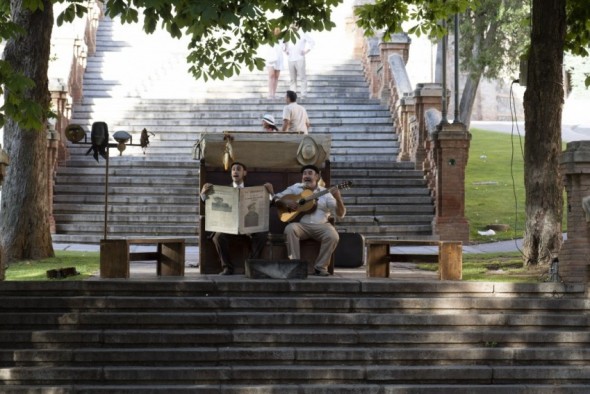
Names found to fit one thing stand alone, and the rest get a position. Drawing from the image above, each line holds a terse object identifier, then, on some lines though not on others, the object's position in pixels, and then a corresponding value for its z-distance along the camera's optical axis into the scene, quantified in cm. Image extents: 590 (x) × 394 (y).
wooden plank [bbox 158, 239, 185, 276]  1639
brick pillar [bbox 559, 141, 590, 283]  1527
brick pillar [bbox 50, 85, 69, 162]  2653
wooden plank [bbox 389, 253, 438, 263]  1612
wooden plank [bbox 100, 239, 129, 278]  1536
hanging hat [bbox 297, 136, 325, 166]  1711
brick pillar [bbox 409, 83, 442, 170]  2648
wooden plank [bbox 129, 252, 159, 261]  1622
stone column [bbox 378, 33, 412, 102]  3050
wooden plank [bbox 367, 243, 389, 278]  1611
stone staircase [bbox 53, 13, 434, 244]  2412
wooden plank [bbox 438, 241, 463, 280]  1591
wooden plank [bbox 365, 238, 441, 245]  1595
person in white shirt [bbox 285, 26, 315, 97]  3047
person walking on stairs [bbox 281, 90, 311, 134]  2245
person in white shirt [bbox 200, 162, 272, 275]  1669
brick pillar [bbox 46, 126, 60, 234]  2359
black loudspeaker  1820
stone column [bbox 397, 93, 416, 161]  2742
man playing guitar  1647
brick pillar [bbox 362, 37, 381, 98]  3139
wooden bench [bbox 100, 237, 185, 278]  1538
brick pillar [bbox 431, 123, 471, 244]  2388
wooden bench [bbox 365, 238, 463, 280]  1591
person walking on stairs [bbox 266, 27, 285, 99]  3083
